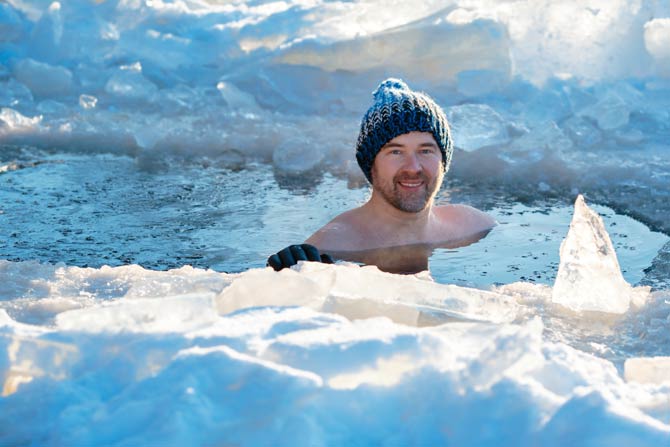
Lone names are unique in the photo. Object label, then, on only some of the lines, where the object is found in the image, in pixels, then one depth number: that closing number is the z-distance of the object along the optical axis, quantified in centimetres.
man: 888
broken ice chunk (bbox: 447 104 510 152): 1337
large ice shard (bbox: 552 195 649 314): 600
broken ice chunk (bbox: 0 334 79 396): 368
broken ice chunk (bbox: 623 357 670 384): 415
